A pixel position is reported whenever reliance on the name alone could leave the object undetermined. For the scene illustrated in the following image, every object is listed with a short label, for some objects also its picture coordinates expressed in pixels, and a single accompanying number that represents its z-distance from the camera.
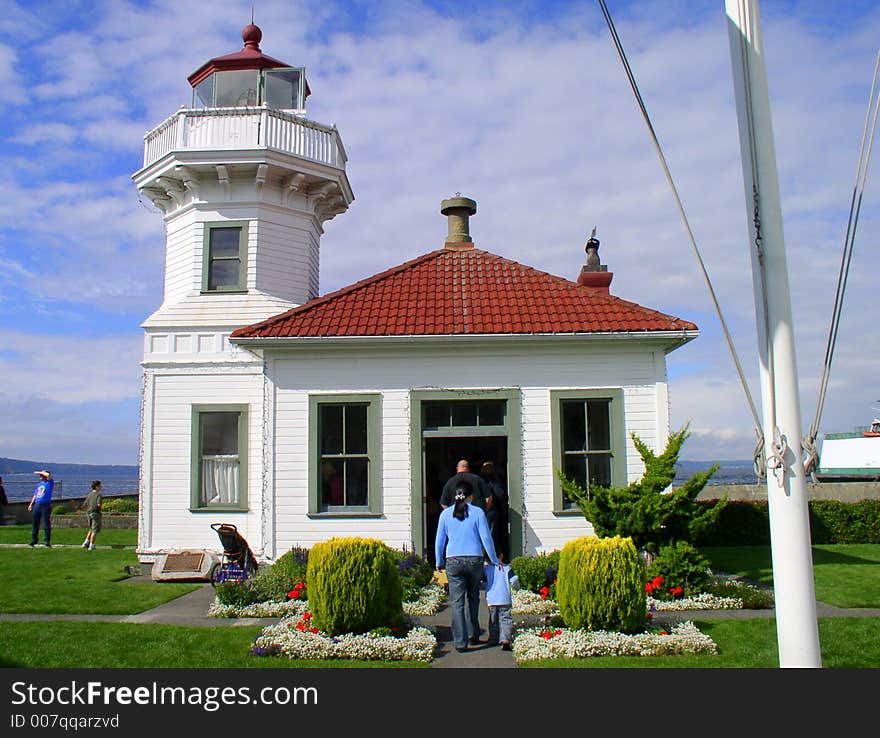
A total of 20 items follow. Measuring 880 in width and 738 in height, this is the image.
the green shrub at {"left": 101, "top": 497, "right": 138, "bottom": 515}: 25.78
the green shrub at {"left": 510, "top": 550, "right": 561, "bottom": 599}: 10.88
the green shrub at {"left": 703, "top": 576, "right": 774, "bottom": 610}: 10.13
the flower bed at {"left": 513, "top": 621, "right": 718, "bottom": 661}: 7.72
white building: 12.90
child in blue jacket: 8.20
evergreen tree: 10.52
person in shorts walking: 17.83
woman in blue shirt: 8.18
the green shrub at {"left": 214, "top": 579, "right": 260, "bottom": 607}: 10.37
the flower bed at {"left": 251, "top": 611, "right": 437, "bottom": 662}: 7.80
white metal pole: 4.86
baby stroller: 12.14
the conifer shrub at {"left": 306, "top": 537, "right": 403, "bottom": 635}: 8.25
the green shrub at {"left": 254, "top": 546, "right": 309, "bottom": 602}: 10.69
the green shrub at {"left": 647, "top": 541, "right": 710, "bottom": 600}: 10.54
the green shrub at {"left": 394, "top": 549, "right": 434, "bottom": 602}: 10.65
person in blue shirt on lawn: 18.03
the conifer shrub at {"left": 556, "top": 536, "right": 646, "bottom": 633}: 8.16
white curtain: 14.52
